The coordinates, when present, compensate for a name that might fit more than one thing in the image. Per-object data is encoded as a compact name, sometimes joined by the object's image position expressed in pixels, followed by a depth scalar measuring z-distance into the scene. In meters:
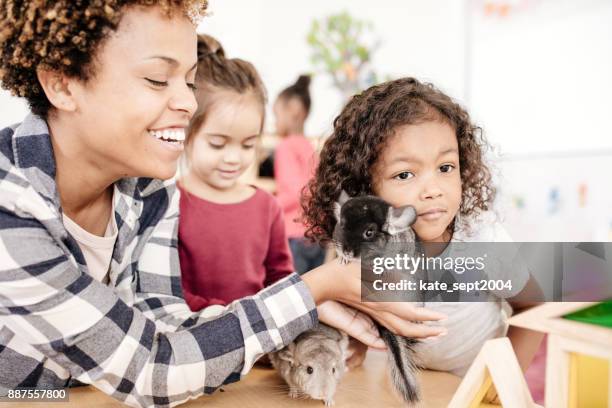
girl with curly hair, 0.71
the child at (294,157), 1.91
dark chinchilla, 0.65
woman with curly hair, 0.62
